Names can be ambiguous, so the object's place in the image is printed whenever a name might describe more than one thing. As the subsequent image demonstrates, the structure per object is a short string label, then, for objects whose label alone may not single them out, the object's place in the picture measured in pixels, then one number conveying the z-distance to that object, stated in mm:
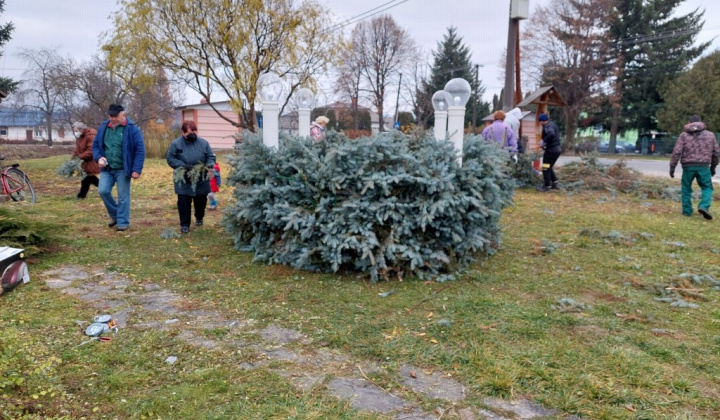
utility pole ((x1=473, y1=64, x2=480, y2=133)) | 43312
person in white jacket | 10680
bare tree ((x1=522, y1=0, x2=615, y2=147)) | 36719
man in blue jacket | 6427
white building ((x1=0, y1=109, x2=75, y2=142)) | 41172
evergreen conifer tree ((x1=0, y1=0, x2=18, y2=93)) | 13599
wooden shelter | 13727
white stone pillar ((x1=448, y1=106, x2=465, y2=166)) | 5367
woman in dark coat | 6344
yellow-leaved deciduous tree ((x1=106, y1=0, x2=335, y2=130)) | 17078
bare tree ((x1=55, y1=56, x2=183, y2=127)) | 26156
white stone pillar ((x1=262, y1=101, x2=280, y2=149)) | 5621
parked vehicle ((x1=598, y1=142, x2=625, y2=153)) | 40559
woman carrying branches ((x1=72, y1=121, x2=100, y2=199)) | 8773
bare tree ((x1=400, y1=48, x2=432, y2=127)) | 42125
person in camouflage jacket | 7844
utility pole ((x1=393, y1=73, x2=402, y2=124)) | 44031
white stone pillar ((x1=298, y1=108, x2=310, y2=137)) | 6559
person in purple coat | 10211
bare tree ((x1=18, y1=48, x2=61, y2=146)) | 31547
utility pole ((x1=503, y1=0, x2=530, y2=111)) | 11844
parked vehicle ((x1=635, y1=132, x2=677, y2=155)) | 35344
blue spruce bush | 4641
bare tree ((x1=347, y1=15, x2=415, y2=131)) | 41469
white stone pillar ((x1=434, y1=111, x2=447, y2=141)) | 5715
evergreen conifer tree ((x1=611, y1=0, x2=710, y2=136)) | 36062
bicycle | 8660
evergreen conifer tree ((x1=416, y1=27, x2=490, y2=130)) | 42531
